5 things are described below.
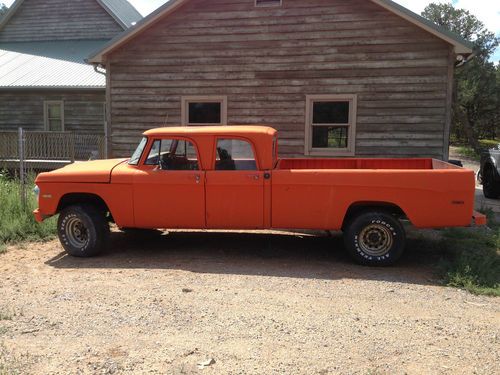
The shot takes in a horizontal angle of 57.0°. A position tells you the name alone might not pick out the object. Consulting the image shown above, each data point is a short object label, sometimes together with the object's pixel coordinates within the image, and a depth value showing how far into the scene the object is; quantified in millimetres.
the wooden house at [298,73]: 9547
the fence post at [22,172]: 8336
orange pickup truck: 5605
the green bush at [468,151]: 33591
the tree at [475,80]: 42062
